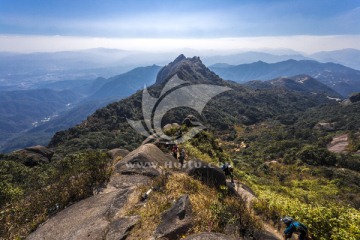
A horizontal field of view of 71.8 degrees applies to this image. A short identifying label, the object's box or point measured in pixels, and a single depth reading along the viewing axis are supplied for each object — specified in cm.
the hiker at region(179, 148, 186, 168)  1729
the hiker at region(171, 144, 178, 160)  1809
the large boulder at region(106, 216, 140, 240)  708
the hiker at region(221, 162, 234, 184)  1341
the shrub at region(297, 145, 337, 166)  4337
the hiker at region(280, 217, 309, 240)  737
